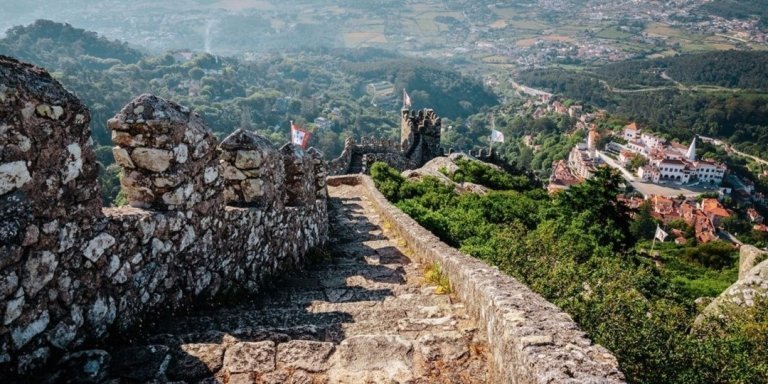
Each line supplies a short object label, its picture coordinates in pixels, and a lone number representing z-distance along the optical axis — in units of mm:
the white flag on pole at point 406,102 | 34250
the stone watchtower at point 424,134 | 31859
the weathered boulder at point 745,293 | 7940
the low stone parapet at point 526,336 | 2295
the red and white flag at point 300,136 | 17219
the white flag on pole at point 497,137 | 34750
